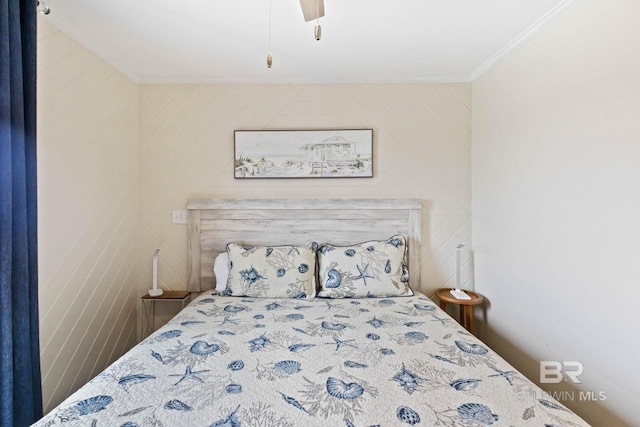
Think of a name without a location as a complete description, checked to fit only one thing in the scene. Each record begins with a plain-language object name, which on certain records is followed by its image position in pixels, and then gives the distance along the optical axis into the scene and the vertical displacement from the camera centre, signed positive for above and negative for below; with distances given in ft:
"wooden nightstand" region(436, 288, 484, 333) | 7.41 -2.37
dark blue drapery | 4.20 -0.18
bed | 3.25 -2.22
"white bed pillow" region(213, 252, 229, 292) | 7.77 -1.65
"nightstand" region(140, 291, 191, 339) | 7.95 -2.65
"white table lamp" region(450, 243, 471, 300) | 7.63 -2.18
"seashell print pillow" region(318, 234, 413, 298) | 7.36 -1.59
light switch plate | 8.46 -0.25
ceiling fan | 4.22 +2.92
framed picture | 8.37 +1.49
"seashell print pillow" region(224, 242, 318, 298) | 7.29 -1.61
